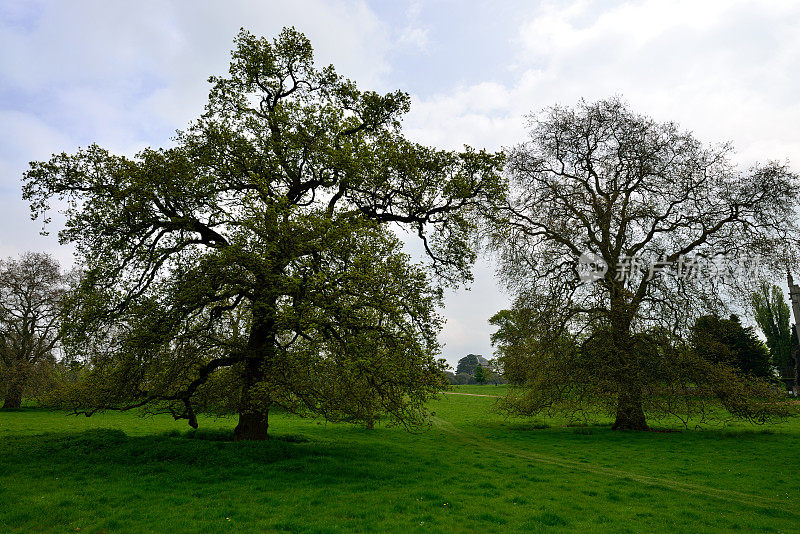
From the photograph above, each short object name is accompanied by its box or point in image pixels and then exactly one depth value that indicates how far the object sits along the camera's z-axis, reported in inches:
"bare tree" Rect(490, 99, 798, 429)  920.3
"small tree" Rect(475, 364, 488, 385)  4117.6
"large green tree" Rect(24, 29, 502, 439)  526.6
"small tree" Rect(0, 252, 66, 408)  1480.1
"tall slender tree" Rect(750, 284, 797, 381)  2348.7
